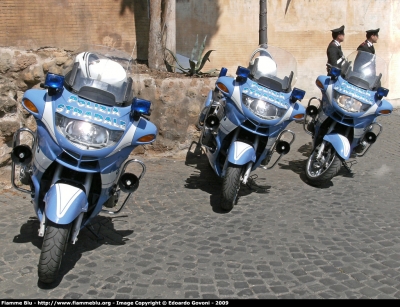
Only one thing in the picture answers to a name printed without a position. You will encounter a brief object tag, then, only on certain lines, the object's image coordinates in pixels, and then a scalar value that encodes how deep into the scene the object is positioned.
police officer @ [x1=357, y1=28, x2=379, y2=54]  9.83
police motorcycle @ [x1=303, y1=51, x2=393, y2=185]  7.44
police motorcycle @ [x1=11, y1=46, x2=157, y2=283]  4.30
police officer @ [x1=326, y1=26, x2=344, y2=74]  9.56
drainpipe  10.38
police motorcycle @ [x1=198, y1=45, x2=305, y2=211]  6.25
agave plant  9.26
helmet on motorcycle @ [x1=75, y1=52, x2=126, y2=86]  4.82
